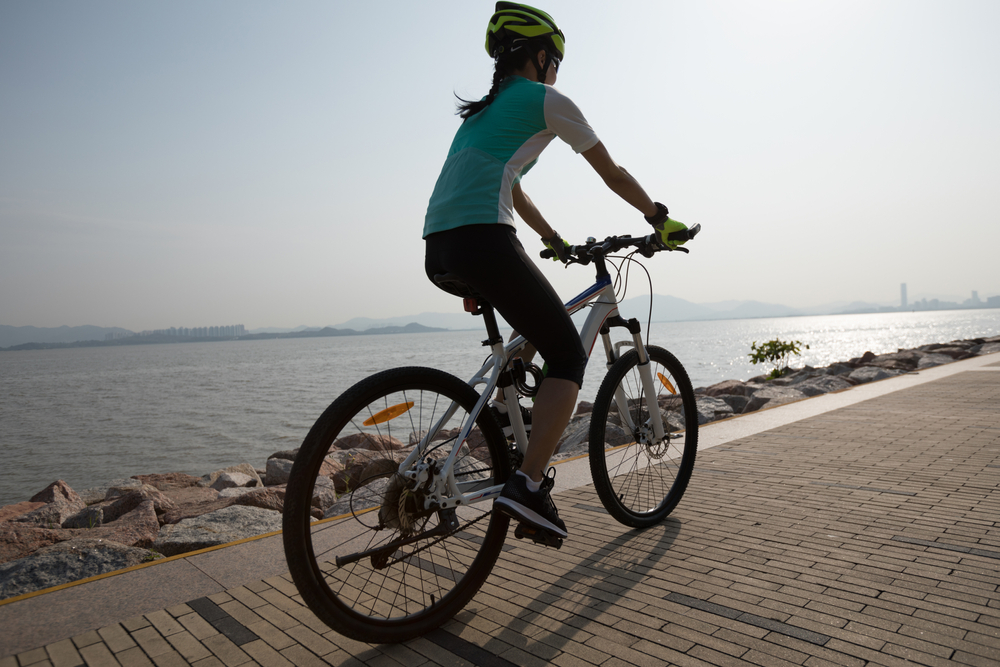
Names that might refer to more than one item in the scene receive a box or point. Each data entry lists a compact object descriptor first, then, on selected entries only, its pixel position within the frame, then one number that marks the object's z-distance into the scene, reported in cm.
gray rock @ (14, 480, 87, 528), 578
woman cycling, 226
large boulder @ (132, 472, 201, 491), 920
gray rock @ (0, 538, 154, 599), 276
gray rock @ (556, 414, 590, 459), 727
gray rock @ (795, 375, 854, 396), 1058
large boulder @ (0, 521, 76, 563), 403
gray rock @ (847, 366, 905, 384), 1134
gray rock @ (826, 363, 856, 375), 1662
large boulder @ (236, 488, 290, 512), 490
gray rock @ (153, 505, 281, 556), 334
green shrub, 1656
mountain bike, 198
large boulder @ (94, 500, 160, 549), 406
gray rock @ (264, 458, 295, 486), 813
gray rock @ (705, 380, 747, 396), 1295
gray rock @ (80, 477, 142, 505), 777
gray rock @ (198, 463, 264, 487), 883
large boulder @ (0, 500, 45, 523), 646
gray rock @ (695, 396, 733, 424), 956
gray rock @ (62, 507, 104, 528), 534
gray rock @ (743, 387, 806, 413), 991
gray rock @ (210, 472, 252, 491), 821
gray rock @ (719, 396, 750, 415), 1145
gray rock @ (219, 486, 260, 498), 588
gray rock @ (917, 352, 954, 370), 1403
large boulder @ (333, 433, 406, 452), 980
